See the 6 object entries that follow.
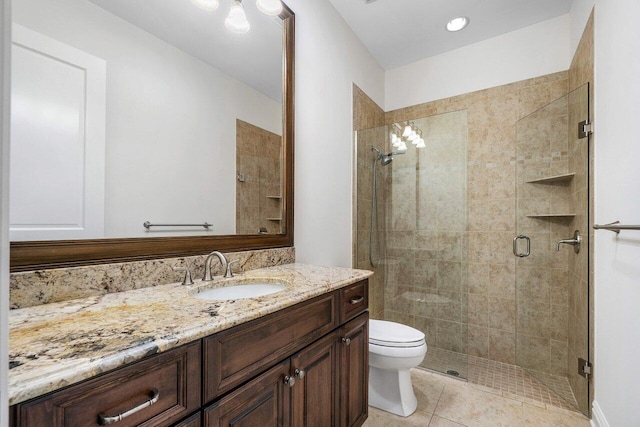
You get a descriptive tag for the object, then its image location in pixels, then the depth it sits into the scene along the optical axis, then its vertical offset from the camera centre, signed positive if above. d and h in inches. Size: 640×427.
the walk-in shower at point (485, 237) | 82.7 -6.8
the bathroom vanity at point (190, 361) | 21.0 -13.7
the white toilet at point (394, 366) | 68.1 -35.2
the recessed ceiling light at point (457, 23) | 91.4 +61.0
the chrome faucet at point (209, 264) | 49.8 -8.5
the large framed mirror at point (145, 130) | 35.0 +13.1
